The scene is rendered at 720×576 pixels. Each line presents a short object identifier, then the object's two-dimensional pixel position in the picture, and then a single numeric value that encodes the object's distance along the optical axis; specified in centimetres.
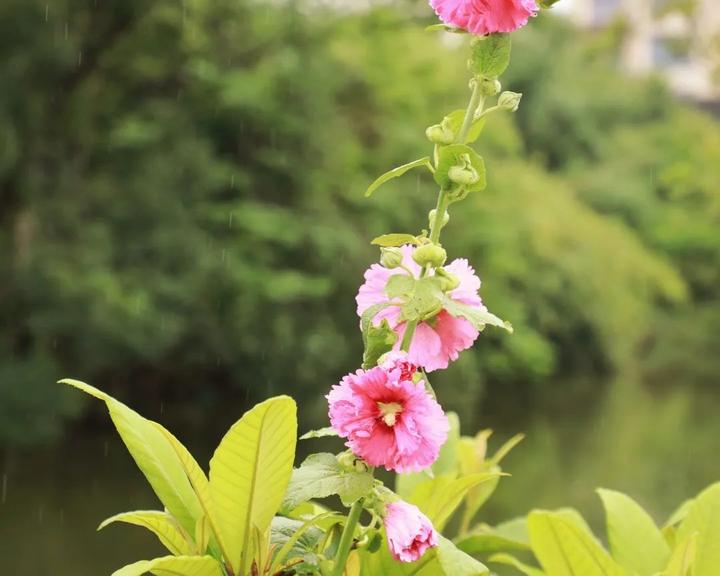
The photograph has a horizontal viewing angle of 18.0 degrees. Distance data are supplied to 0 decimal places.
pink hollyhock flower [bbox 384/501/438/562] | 162
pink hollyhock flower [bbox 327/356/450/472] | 162
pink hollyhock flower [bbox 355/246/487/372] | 169
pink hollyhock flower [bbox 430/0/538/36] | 165
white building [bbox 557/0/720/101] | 2485
